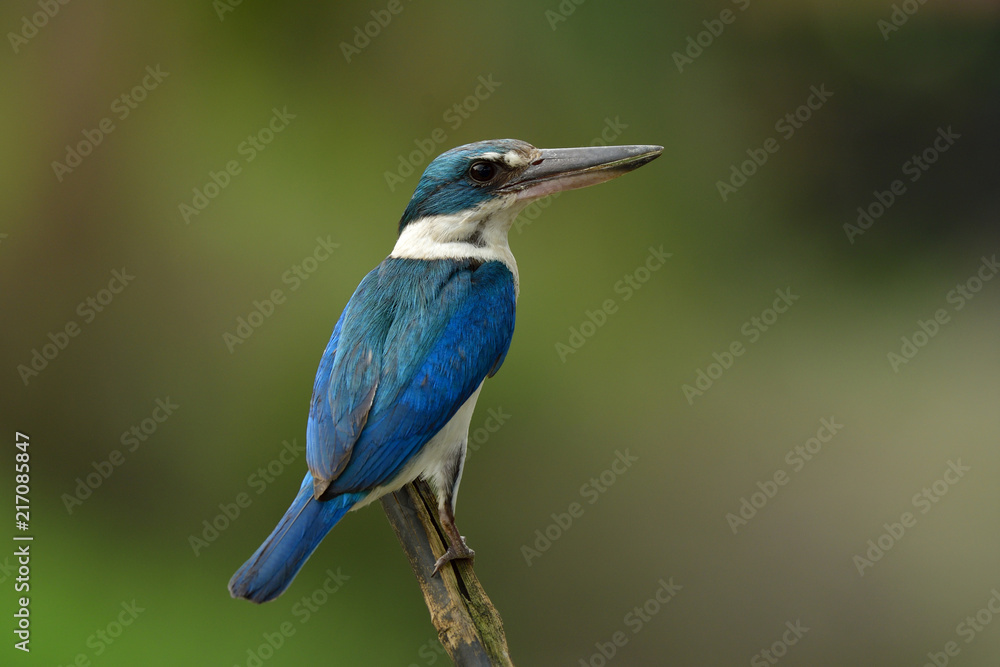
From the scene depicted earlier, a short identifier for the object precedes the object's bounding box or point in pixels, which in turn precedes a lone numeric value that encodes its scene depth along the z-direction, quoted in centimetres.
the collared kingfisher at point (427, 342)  527
